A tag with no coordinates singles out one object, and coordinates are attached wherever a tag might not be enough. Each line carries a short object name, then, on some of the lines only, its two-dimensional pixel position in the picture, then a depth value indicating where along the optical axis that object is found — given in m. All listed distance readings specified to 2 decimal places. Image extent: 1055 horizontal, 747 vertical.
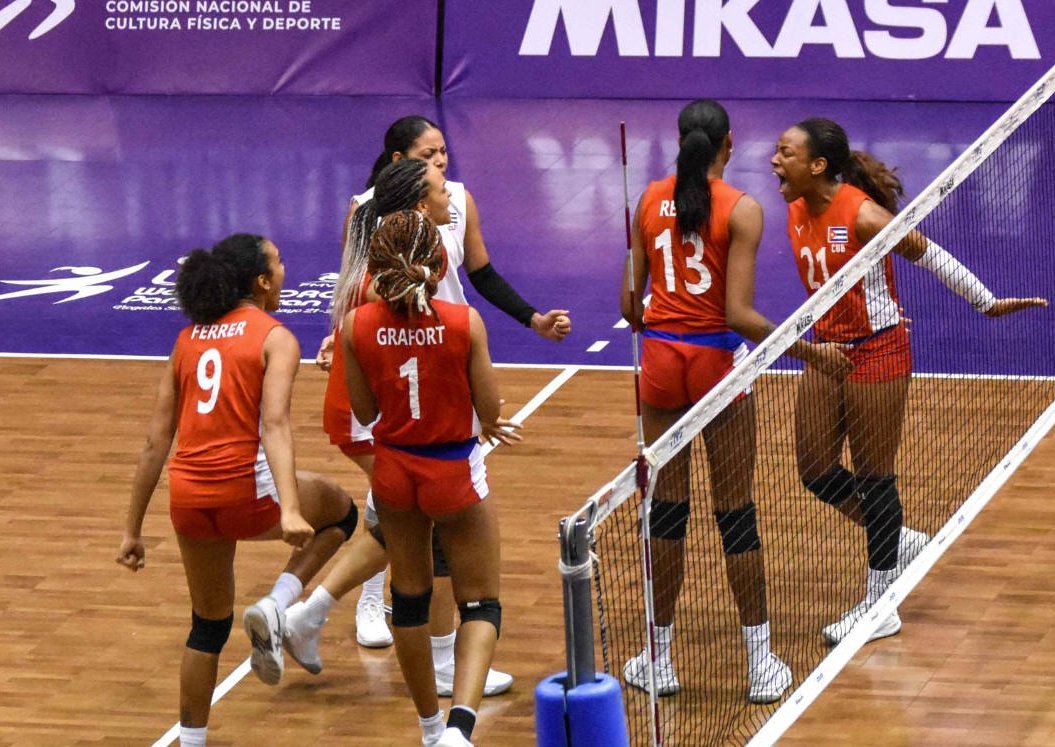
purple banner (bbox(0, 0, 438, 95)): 35.50
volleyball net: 12.95
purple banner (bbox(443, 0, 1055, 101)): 32.97
